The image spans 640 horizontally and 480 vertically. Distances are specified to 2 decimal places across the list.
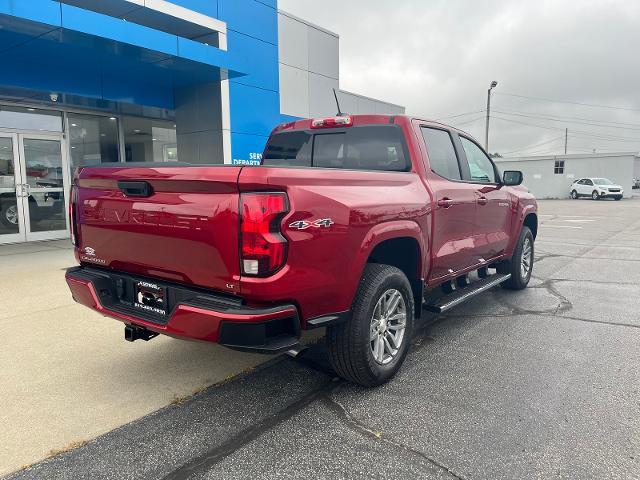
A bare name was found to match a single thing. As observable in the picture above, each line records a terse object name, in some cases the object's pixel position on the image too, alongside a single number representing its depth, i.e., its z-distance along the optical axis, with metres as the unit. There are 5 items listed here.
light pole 33.04
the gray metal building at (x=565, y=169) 37.66
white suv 34.38
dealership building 8.42
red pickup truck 2.60
